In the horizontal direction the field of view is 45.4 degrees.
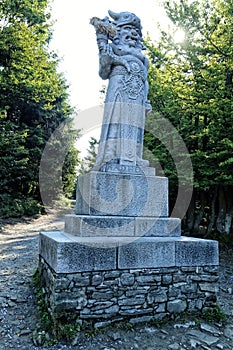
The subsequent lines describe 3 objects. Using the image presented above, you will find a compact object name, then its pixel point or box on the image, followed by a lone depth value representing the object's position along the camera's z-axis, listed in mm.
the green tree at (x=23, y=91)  12680
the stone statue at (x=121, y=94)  4953
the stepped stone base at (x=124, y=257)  3648
